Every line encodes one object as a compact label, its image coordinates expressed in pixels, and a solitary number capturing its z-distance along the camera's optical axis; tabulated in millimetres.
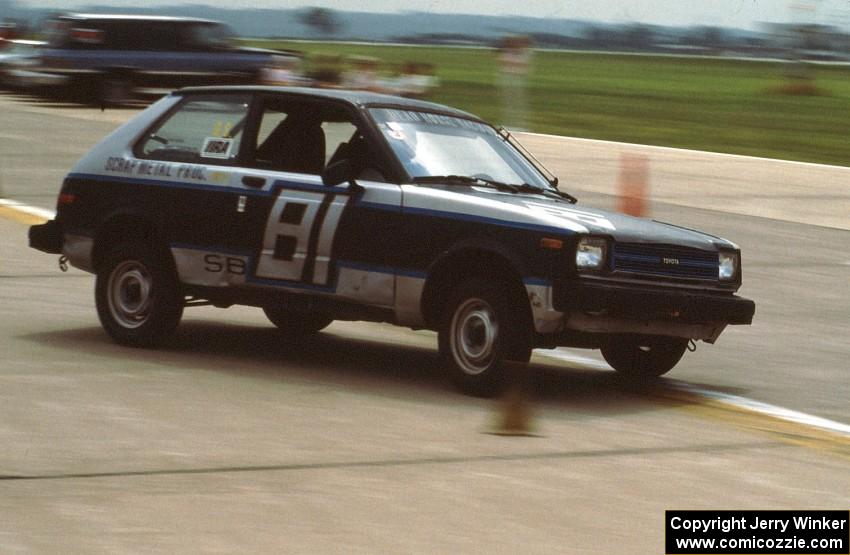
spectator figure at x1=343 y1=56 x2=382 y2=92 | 37219
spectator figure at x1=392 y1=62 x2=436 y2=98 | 40125
